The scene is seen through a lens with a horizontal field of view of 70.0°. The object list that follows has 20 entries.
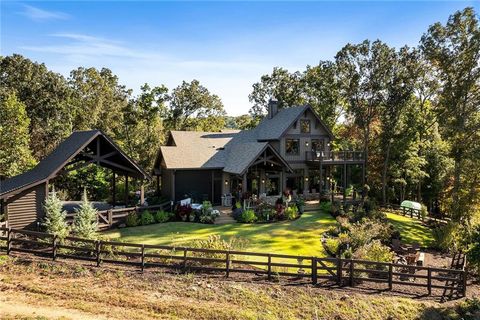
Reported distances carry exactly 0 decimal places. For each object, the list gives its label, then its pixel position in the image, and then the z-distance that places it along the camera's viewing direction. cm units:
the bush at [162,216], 2344
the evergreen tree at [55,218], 1722
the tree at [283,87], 4734
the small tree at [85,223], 1683
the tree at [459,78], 2861
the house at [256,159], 2845
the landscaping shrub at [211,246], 1493
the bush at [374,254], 1614
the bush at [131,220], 2223
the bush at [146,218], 2273
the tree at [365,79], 3331
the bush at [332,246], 1834
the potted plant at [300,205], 2751
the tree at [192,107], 5138
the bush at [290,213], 2553
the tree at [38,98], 4084
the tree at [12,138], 2962
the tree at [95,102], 4578
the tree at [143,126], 3891
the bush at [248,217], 2397
